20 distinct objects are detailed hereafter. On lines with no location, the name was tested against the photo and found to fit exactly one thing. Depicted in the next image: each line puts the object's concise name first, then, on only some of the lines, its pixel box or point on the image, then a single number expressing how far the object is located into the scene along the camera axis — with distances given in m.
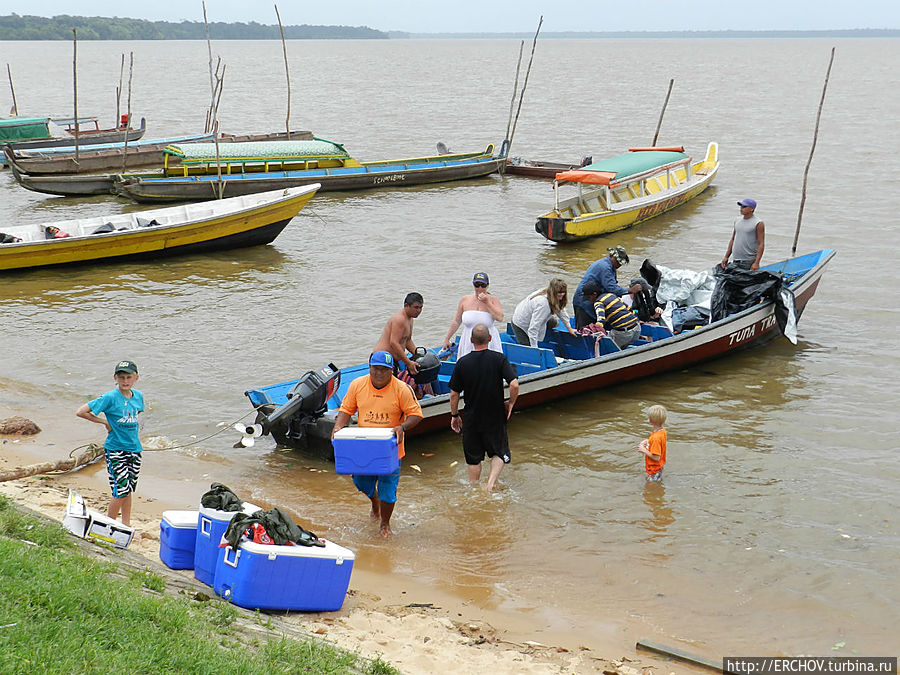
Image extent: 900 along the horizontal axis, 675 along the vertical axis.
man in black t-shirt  8.32
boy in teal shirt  7.21
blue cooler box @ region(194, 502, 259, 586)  6.33
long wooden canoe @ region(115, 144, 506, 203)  24.80
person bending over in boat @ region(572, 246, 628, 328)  12.02
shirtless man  9.10
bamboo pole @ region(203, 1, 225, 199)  24.42
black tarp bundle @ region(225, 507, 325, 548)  6.05
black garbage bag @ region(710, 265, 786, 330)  13.36
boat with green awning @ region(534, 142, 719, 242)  21.02
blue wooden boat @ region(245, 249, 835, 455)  9.57
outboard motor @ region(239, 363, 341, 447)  9.36
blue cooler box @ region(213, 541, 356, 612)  5.96
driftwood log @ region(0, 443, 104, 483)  8.92
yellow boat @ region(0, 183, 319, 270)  17.80
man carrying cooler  7.50
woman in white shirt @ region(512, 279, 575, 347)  10.85
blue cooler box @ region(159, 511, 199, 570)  6.60
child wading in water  9.23
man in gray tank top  13.24
